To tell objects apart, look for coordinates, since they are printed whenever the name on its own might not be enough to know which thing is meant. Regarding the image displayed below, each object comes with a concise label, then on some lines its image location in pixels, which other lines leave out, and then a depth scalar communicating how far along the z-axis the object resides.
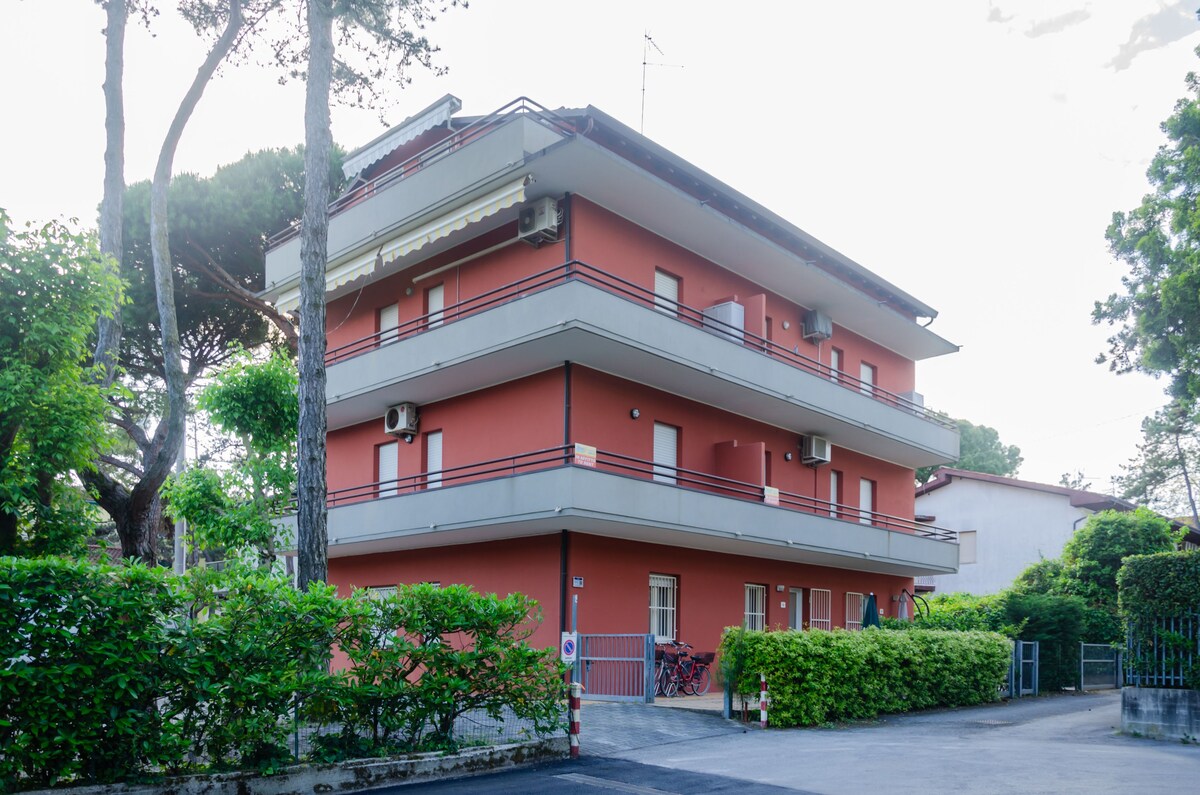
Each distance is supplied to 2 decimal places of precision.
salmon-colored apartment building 20.69
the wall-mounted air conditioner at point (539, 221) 21.58
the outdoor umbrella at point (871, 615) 25.89
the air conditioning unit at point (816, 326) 28.86
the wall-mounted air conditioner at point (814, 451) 28.14
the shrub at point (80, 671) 9.09
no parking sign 14.65
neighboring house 40.50
